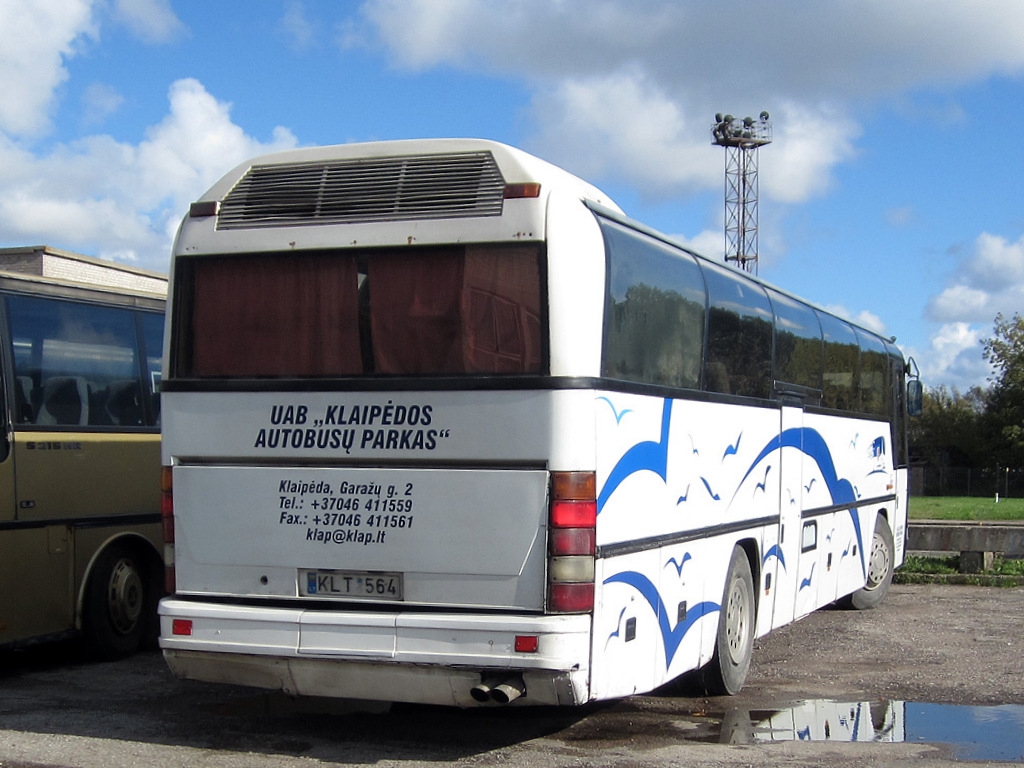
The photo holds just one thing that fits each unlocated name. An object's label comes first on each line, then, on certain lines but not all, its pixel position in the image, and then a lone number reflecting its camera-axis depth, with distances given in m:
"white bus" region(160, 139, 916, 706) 6.59
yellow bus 9.60
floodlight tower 52.44
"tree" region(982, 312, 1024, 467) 77.19
